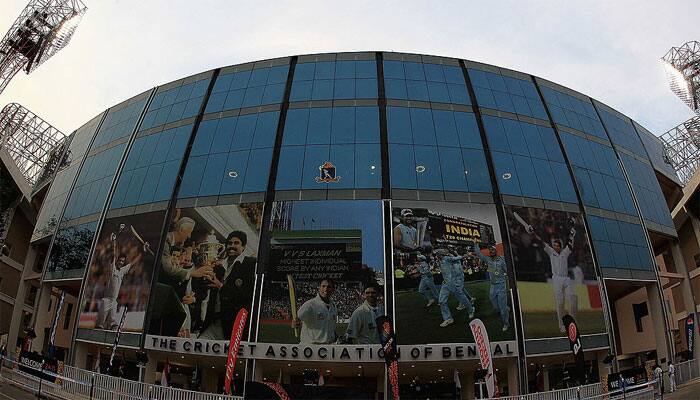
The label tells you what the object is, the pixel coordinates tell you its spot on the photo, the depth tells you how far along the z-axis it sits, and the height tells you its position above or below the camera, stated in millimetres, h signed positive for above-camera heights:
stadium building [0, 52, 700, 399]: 34062 +9092
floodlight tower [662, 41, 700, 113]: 62625 +36531
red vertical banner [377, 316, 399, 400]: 25812 -42
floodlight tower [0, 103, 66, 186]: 57469 +24633
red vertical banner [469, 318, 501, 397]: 27297 -392
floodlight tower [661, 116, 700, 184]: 57750 +24313
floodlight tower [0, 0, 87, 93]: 59094 +38105
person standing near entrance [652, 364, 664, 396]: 24181 -1757
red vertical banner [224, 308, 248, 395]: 27397 +172
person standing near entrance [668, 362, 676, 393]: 28806 -1812
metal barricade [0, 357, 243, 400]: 23766 -2349
